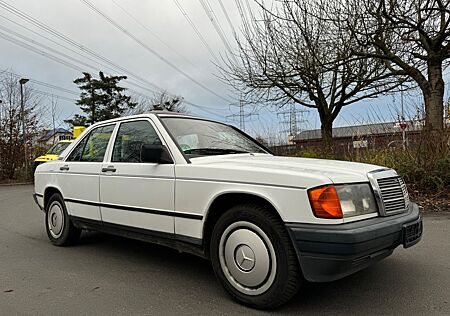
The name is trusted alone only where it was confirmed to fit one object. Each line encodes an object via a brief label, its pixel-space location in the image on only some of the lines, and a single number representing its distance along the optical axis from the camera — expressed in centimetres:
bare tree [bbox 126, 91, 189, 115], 3659
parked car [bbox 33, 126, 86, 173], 1338
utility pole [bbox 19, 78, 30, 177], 1845
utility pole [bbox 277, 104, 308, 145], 2130
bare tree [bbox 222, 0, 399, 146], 1156
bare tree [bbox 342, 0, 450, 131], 902
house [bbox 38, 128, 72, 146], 1998
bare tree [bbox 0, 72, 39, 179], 1803
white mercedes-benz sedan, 260
